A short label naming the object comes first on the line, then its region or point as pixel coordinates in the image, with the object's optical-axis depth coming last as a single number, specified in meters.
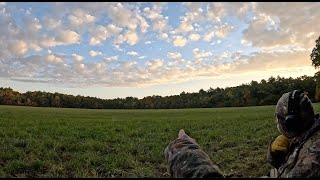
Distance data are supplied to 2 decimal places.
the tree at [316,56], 33.34
